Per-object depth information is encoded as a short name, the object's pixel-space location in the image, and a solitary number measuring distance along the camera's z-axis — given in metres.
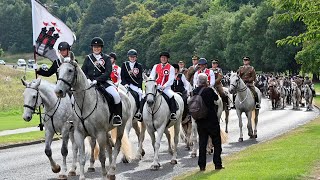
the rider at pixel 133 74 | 18.36
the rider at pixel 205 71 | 19.17
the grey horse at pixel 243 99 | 23.16
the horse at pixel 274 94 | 45.88
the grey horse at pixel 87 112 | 12.73
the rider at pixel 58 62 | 14.20
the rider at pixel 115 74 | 19.00
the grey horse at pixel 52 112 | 14.31
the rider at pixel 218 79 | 21.22
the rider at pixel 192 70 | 21.91
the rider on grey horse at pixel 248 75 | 24.14
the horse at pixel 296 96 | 45.75
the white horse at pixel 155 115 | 15.78
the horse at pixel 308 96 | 44.16
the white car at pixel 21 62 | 133.07
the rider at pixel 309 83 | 45.04
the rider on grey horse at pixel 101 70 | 13.66
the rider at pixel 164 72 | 17.59
